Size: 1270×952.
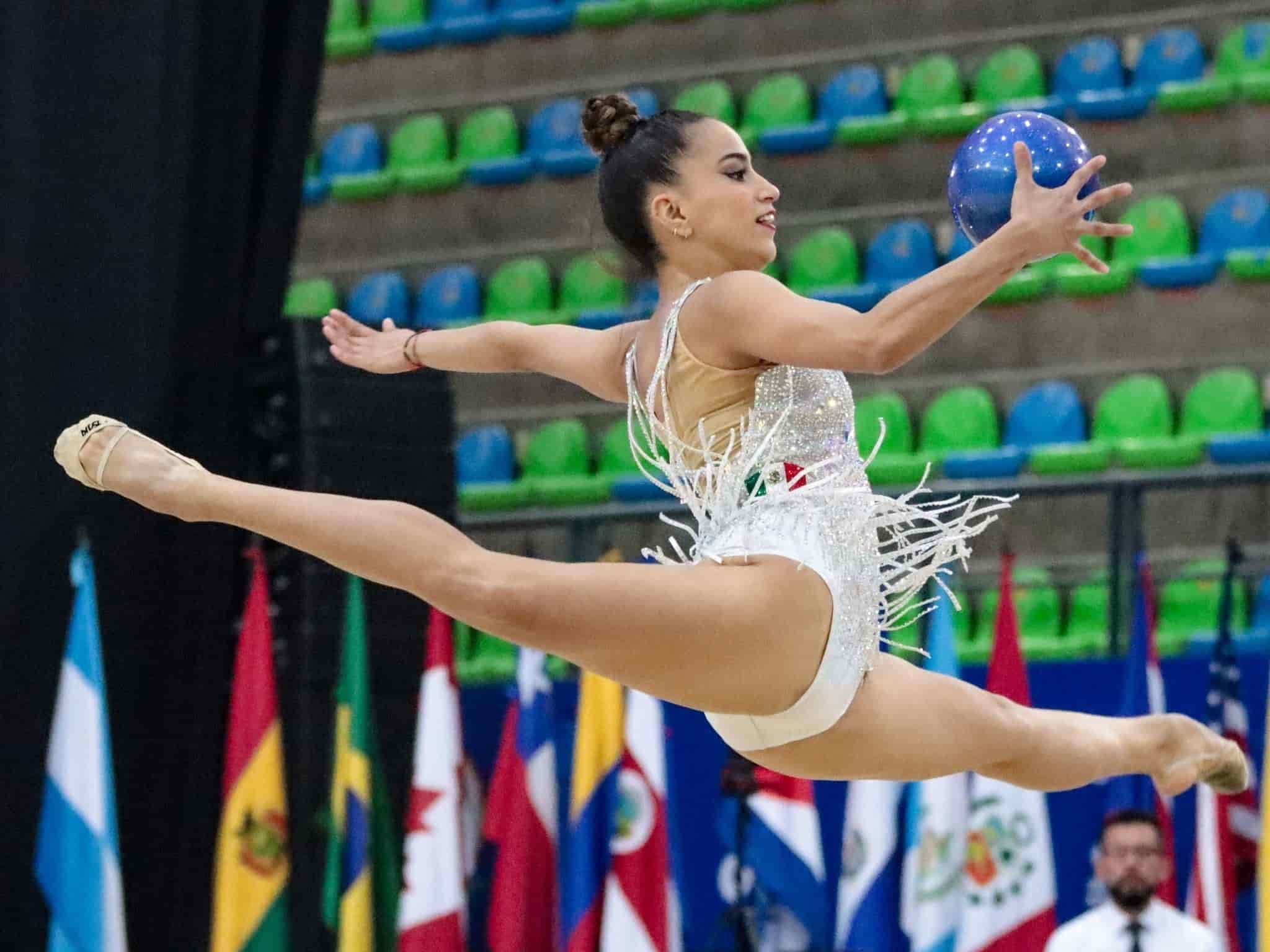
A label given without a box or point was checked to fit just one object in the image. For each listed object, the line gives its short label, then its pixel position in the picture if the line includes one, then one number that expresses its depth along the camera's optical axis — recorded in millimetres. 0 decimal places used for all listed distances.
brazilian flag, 11664
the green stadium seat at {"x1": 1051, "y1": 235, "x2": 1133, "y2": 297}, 14922
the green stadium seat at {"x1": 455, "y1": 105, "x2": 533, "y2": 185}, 18062
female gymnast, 5715
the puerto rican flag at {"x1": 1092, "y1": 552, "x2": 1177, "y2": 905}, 11156
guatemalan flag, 11156
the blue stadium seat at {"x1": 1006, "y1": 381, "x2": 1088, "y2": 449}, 14656
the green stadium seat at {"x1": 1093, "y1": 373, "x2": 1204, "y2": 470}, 13906
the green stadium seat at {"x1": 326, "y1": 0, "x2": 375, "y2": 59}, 19641
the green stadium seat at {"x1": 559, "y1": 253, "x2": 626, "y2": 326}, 16547
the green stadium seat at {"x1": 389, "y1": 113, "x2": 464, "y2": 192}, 18406
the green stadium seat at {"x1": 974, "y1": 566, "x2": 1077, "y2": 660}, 13742
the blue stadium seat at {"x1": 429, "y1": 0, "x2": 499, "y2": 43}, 18906
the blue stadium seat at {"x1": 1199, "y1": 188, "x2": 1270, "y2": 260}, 14680
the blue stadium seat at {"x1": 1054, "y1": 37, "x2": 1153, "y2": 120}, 15359
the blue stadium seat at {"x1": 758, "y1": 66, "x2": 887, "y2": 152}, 16594
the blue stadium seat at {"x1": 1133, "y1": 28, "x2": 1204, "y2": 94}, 15562
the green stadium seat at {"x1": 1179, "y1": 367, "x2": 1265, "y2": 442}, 14031
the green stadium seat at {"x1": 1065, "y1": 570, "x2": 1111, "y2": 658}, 13633
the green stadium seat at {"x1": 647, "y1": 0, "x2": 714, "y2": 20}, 17937
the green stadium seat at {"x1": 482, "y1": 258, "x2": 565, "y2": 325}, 17187
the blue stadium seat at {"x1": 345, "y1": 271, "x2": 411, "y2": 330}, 17766
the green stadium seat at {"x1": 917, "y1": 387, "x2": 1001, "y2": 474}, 14852
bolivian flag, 11602
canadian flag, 11578
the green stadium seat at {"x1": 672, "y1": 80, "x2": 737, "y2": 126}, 17083
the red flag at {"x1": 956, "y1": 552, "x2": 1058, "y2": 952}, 11070
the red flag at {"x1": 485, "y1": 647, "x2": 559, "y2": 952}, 11922
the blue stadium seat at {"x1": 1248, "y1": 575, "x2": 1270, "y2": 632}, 12789
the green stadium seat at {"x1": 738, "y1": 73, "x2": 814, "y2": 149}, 16969
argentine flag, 11320
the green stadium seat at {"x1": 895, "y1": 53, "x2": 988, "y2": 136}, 15891
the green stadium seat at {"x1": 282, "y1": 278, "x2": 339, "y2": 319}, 18172
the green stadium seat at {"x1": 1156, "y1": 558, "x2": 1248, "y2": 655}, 13023
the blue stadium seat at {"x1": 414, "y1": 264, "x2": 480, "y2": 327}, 17391
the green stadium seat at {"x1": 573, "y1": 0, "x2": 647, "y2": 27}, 18141
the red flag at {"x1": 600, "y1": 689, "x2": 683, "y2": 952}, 11469
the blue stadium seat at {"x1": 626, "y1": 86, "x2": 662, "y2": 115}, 17203
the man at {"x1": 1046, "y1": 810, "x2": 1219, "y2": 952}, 10508
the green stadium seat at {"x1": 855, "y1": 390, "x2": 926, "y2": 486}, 14586
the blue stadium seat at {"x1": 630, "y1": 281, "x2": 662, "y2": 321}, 15133
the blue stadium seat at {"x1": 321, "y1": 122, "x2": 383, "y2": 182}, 19172
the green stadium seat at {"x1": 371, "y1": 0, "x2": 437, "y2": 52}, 19234
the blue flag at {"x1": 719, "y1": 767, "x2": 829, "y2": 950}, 11391
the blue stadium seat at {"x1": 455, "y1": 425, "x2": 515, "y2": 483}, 16641
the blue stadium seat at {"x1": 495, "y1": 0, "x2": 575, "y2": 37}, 18469
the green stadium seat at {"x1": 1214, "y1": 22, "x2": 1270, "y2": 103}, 15000
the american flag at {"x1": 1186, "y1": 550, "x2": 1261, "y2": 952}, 10883
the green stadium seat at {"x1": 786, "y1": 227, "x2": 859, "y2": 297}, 15977
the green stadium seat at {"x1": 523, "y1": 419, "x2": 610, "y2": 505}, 16031
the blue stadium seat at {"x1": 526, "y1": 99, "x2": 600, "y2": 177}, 17734
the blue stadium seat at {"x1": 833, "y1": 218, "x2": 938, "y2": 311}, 15437
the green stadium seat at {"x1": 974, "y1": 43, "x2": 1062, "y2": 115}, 15789
